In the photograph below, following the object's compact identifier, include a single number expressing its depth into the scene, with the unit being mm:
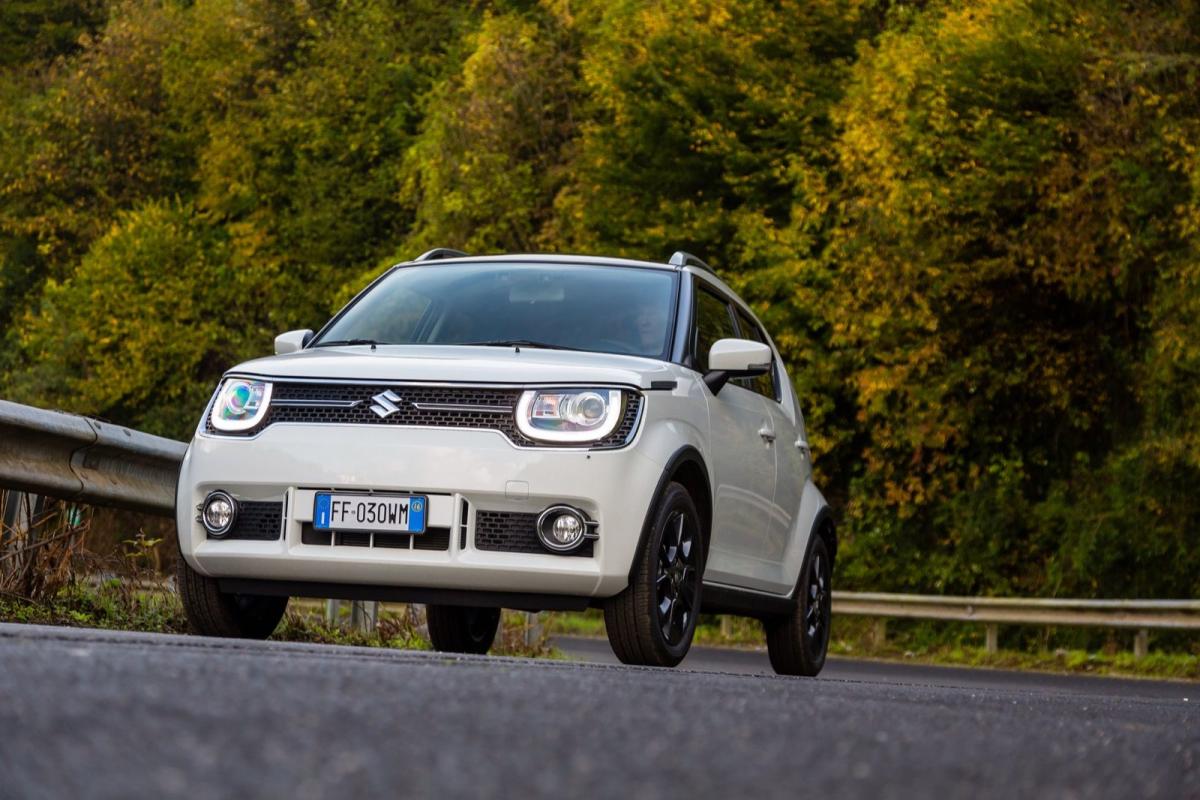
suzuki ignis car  14671
